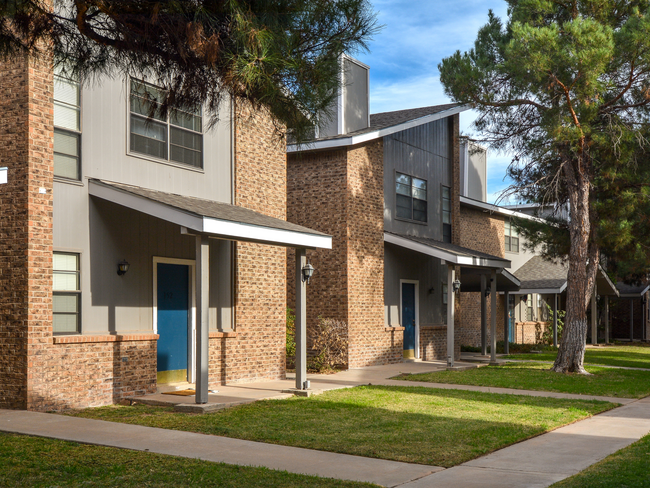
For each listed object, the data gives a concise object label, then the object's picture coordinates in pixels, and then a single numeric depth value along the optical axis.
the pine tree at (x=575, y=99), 15.59
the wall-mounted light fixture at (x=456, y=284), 18.85
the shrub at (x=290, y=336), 17.14
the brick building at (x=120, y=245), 10.16
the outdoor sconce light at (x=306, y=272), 12.90
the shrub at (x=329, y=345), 17.34
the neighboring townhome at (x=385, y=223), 18.16
